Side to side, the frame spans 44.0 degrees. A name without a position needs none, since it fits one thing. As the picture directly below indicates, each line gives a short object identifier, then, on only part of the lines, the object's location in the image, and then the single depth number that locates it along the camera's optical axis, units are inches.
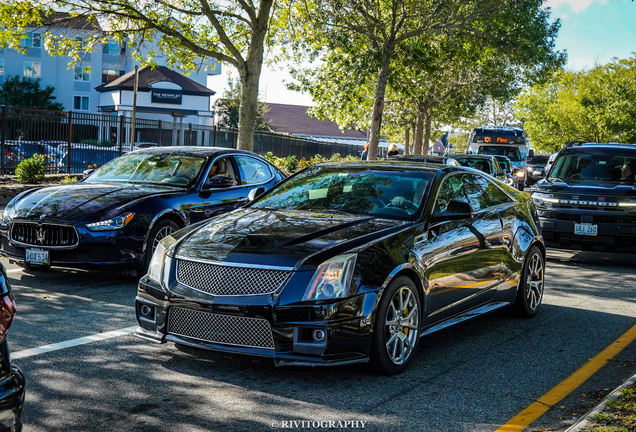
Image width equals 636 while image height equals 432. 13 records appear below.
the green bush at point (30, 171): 741.3
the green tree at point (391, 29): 925.8
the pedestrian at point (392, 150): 794.8
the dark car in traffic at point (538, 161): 1371.9
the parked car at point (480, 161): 765.7
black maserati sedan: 329.7
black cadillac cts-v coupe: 200.1
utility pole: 919.0
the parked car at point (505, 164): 1010.7
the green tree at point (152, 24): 751.7
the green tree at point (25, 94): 2479.1
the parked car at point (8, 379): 114.4
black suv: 466.3
